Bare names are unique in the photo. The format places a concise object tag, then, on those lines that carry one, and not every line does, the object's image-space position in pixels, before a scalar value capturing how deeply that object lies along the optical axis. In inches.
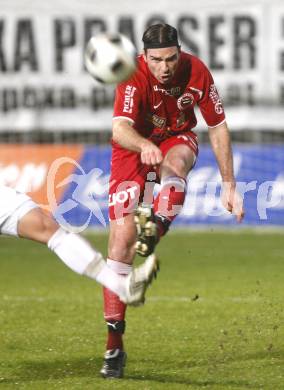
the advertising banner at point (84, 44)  1652.3
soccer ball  597.9
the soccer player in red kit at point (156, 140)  597.6
